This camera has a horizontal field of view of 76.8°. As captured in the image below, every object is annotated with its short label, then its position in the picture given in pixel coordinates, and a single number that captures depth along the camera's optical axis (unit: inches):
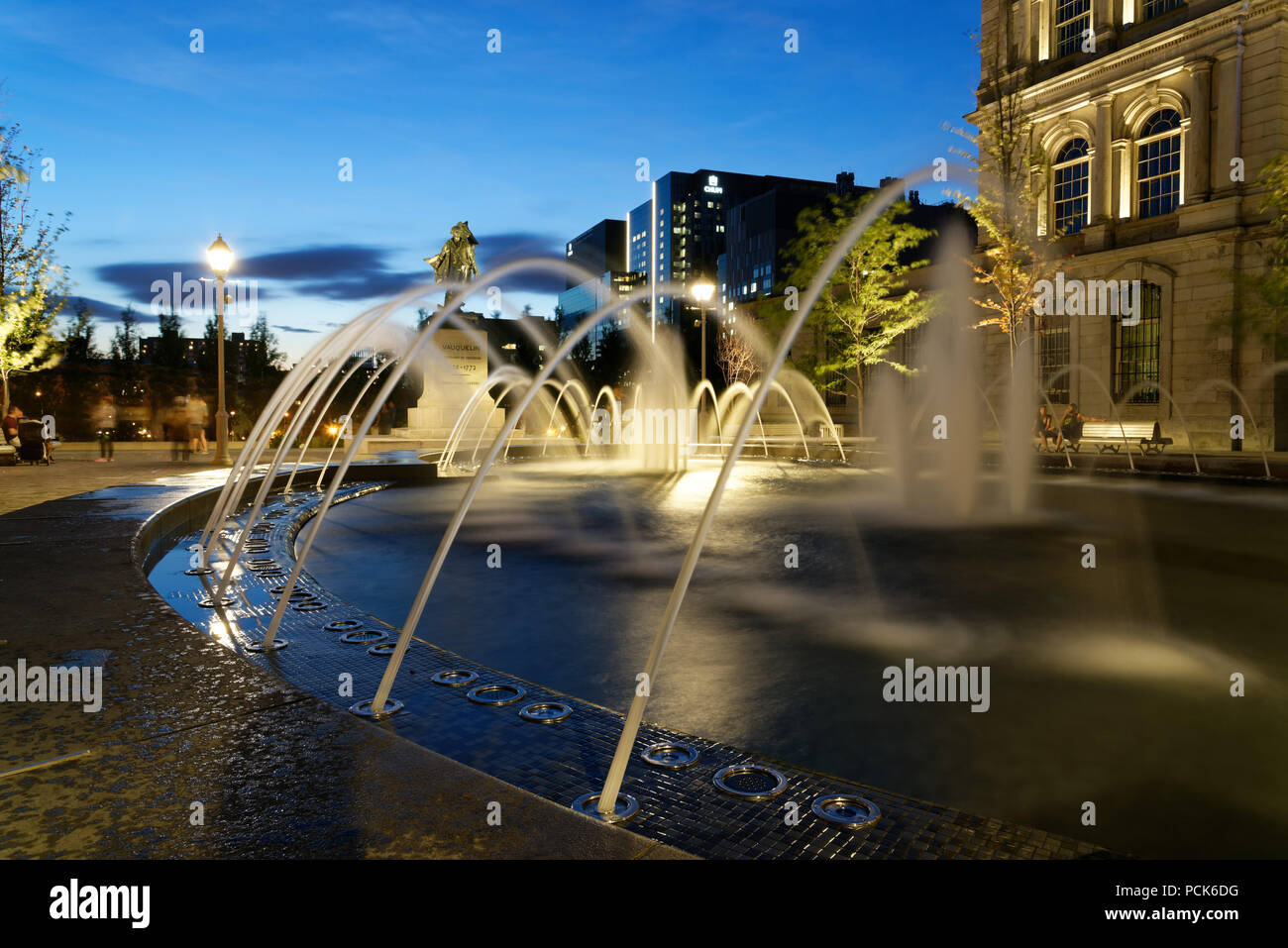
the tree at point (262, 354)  2430.9
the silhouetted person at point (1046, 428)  1135.3
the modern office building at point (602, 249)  6781.5
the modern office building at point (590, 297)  4560.0
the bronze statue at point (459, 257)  1402.6
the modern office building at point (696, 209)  6614.2
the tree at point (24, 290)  1039.0
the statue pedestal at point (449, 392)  1390.3
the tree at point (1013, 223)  1252.5
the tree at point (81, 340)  1700.3
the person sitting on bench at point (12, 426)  915.7
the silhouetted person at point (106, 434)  915.4
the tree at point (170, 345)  2428.6
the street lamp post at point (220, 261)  750.5
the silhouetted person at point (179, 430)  916.8
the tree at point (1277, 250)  912.9
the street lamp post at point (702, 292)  952.9
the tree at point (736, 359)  2324.1
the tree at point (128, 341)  2432.1
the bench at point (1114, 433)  1238.8
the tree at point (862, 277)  1536.7
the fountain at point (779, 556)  181.6
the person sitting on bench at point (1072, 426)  1048.2
